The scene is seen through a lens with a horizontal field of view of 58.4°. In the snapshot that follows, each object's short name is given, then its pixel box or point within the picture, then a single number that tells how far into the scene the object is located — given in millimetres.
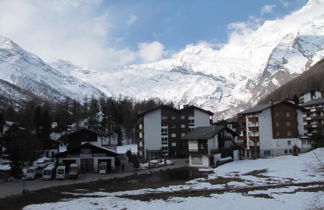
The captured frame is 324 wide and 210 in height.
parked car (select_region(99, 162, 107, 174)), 38156
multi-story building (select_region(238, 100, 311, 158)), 54375
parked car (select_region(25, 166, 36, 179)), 33906
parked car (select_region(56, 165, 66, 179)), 33472
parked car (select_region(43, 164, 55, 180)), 33719
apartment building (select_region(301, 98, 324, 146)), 74125
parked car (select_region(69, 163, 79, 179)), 33906
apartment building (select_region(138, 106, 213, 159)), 63469
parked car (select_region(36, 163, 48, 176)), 36559
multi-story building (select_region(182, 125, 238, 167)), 45125
